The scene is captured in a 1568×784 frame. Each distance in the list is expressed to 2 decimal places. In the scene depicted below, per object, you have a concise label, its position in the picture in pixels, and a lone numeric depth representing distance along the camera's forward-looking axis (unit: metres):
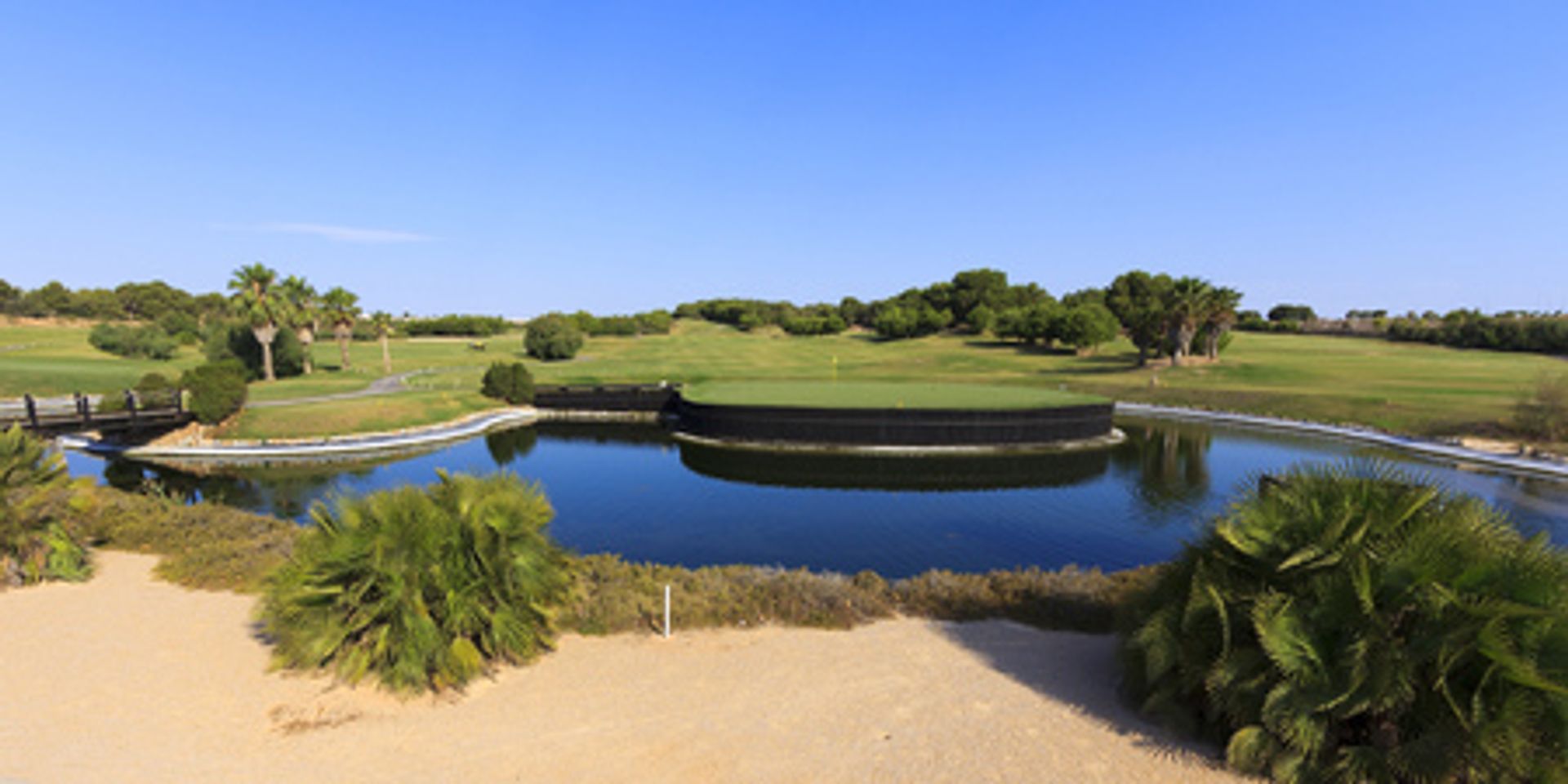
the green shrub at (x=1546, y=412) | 30.53
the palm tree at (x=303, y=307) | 55.81
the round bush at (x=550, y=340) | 82.56
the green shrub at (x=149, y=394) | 33.09
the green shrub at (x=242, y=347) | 55.34
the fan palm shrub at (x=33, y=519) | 12.85
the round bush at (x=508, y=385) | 47.78
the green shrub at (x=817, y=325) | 119.81
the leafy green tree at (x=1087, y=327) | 76.06
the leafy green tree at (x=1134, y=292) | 102.94
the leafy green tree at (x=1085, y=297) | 111.71
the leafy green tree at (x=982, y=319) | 101.88
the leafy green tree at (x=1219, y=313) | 61.22
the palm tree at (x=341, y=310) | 61.62
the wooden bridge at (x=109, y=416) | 29.61
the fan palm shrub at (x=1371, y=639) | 6.01
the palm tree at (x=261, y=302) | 49.59
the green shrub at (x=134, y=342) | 71.19
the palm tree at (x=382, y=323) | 68.31
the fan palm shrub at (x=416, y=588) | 8.73
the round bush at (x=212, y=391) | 34.34
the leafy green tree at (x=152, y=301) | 112.88
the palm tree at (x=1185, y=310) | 60.88
